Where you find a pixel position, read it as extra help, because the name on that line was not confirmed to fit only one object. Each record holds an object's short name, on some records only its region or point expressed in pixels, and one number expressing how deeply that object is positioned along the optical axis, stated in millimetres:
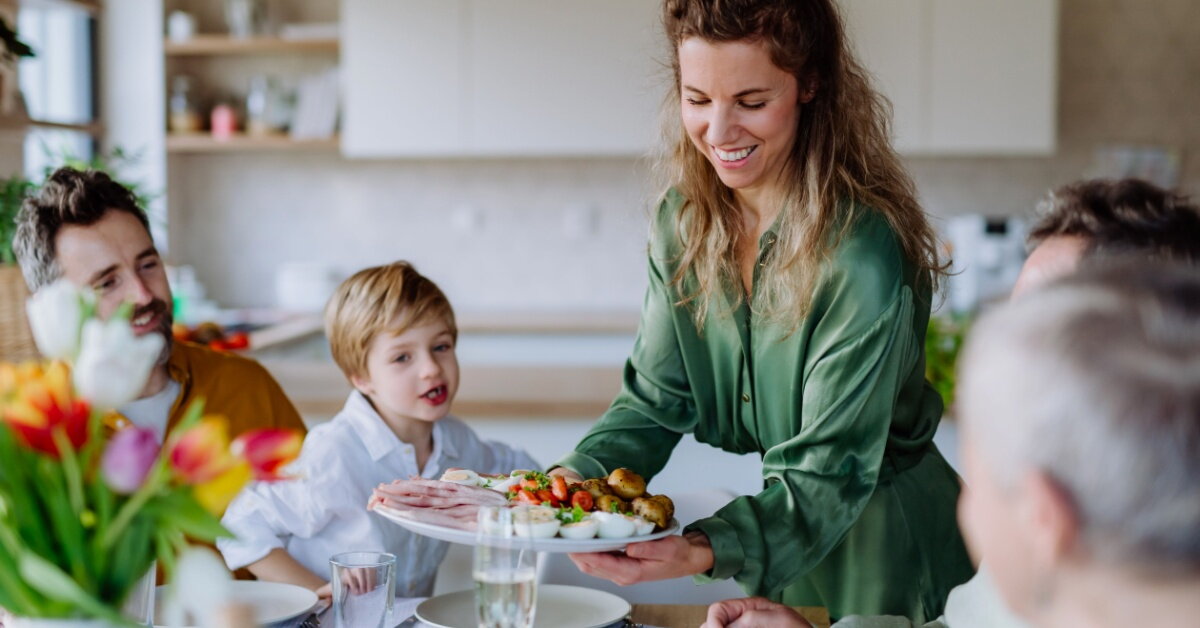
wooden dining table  1621
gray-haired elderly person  720
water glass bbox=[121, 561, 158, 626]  1139
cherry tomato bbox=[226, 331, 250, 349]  3652
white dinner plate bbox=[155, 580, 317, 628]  1519
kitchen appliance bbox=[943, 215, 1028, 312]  4867
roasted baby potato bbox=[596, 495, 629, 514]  1474
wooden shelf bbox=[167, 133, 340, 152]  5250
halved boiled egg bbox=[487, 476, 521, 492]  1562
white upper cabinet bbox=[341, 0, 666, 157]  4945
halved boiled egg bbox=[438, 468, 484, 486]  1578
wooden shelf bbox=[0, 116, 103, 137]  3453
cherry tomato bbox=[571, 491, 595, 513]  1476
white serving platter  1352
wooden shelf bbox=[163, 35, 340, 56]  5289
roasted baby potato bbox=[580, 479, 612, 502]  1504
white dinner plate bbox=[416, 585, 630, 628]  1550
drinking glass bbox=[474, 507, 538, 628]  1202
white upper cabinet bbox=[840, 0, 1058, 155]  4793
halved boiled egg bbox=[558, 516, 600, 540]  1388
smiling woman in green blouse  1605
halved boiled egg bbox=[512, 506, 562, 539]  1246
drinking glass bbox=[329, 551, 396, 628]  1385
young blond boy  2002
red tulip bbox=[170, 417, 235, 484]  932
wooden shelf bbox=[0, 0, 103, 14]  4148
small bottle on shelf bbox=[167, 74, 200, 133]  5418
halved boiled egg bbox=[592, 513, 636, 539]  1410
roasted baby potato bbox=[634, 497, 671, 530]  1478
